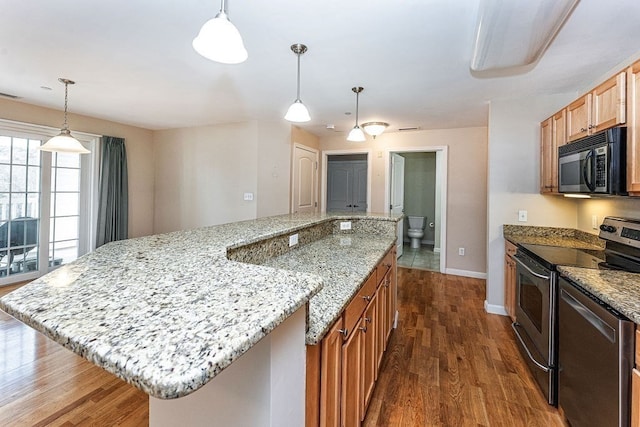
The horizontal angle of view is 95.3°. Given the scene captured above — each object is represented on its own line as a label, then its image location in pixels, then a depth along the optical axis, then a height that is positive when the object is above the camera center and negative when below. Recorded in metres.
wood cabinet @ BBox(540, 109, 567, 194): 2.53 +0.69
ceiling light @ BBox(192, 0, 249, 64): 1.18 +0.73
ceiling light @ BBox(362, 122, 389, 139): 3.71 +1.16
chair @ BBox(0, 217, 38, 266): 3.67 -0.34
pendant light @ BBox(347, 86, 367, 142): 2.92 +0.84
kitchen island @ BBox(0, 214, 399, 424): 0.45 -0.21
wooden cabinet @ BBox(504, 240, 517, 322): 2.74 -0.59
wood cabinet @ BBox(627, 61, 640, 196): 1.62 +0.52
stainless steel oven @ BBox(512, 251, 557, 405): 1.77 -0.69
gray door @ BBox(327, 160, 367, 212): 6.66 +0.73
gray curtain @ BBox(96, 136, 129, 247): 4.41 +0.30
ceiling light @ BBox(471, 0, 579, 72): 1.39 +1.05
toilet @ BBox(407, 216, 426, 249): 6.52 -0.27
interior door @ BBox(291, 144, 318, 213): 4.50 +0.59
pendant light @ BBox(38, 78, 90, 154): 2.69 +0.63
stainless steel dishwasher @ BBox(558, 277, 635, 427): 1.17 -0.64
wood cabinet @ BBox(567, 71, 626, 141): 1.75 +0.77
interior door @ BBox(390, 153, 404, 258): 5.11 +0.65
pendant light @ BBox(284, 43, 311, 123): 2.13 +0.78
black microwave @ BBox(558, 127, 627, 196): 1.72 +0.38
